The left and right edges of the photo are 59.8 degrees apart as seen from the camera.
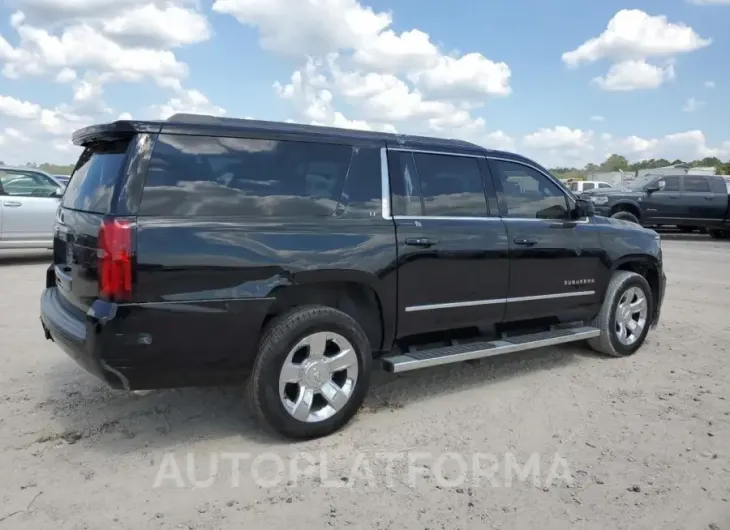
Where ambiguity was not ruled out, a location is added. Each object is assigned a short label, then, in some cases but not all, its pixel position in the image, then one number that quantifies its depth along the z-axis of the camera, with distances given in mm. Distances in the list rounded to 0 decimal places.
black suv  3270
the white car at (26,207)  10734
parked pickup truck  17078
